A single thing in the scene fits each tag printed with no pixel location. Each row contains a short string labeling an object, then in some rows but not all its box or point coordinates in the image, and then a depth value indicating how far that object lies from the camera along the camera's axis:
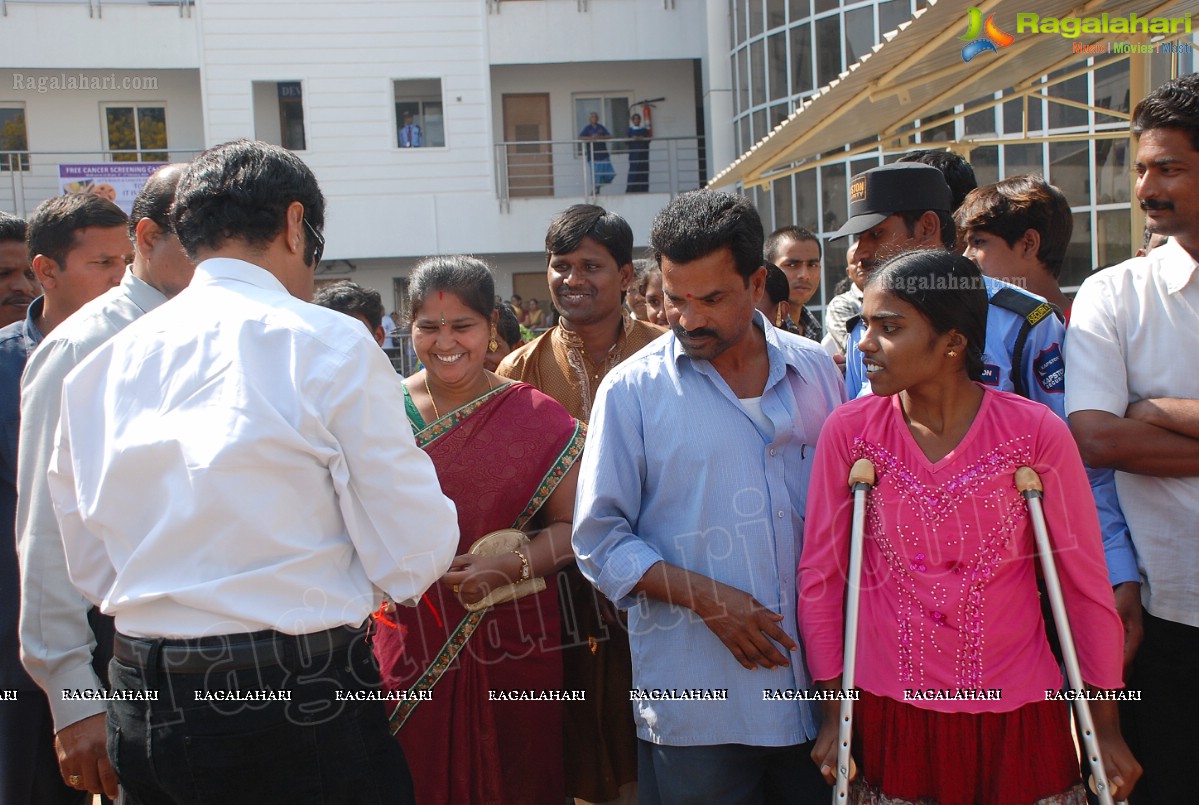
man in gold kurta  3.37
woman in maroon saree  3.00
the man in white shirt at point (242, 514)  1.94
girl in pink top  2.33
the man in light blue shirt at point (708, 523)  2.48
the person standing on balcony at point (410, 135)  20.23
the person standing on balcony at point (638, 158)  20.22
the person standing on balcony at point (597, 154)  20.02
